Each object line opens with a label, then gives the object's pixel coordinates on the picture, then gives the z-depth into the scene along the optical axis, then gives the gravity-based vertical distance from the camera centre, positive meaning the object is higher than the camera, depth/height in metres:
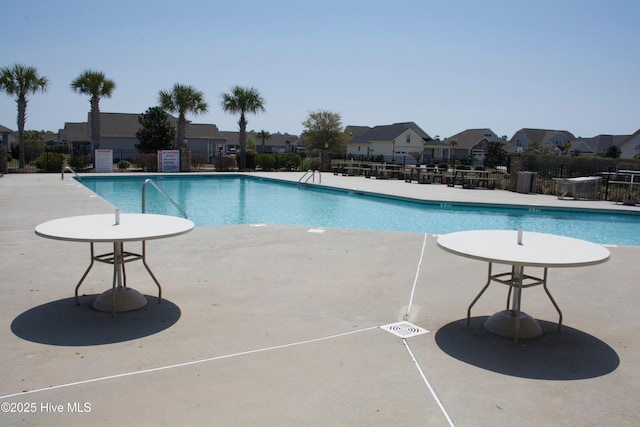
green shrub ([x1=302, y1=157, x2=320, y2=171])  30.45 -0.18
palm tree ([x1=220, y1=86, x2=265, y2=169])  31.03 +3.67
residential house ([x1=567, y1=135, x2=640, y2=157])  58.84 +3.79
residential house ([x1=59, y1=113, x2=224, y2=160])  40.91 +1.72
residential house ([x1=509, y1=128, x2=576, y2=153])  62.00 +4.54
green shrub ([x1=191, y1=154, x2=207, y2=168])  29.70 -0.25
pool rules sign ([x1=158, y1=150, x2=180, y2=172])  26.97 -0.32
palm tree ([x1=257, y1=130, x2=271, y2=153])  78.47 +4.16
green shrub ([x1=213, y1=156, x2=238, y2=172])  29.55 -0.35
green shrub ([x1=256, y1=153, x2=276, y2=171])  30.41 -0.11
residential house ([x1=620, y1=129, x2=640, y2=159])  55.25 +3.49
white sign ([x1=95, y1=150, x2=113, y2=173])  25.47 -0.47
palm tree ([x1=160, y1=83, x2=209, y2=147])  29.55 +3.43
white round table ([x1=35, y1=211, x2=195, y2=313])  3.86 -0.68
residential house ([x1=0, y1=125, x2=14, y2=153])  47.47 +1.46
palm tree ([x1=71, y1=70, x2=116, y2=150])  27.34 +3.69
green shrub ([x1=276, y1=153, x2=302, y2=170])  30.75 -0.06
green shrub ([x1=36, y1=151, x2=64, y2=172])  25.48 -0.66
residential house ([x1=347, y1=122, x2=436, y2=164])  54.06 +2.77
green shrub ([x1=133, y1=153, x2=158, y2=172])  27.59 -0.43
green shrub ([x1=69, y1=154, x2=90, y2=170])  25.94 -0.59
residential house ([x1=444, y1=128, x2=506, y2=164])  60.53 +3.36
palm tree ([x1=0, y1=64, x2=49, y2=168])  26.12 +3.61
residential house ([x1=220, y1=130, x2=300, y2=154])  75.47 +3.13
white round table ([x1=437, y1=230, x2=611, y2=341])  3.51 -0.65
